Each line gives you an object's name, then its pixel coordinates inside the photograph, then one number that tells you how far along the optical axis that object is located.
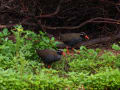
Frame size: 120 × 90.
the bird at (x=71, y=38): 17.48
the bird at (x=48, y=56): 13.98
